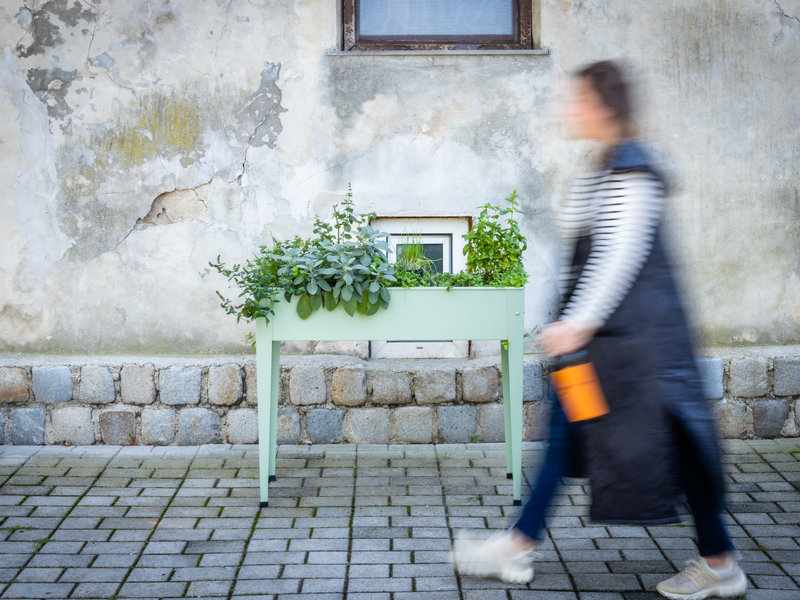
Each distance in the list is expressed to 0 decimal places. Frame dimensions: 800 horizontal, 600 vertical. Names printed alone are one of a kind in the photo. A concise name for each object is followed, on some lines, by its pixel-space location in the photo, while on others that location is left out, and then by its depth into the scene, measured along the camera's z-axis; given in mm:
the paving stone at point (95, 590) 3262
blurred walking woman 2828
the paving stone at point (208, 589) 3270
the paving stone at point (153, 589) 3268
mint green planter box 4164
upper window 5422
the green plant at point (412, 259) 4414
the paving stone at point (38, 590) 3248
